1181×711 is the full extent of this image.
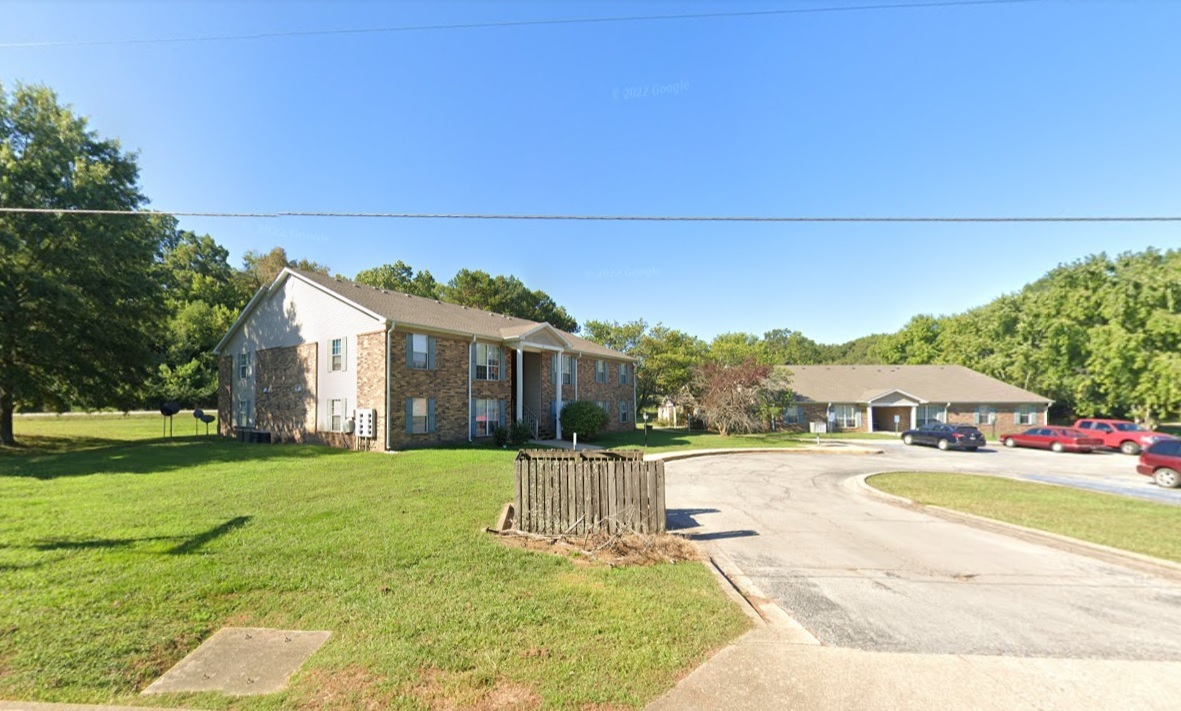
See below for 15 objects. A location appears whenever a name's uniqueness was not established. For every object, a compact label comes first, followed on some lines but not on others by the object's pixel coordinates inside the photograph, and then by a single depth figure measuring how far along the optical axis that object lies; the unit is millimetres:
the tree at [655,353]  40812
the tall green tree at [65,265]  19094
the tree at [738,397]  32312
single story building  36781
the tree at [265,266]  53738
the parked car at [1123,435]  24031
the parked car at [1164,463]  13938
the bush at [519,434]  21828
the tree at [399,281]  49875
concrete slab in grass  3398
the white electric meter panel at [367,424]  18500
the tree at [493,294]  48562
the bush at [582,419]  24656
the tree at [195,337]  38938
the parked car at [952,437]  25500
